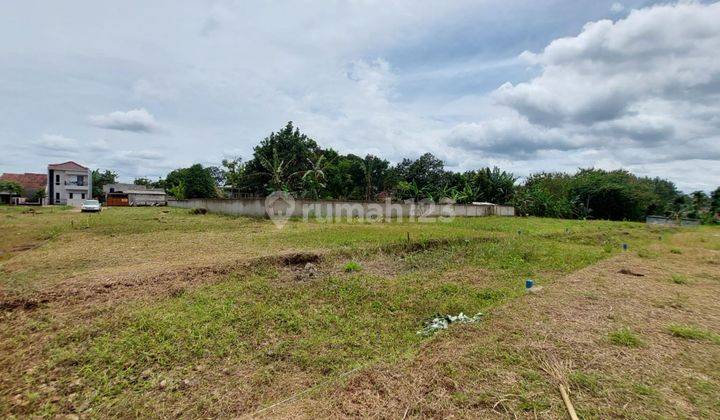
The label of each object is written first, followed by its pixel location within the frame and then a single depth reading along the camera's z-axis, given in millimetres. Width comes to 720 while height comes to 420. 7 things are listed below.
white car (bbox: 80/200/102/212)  25719
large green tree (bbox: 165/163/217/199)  41344
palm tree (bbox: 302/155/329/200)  27539
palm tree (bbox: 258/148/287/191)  24827
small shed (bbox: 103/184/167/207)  46594
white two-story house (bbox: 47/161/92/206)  47000
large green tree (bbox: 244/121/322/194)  28750
